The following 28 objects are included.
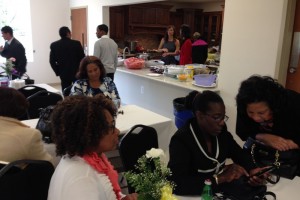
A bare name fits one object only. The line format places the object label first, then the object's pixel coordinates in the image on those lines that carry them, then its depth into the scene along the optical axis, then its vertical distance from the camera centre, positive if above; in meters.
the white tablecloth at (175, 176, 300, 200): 1.42 -0.78
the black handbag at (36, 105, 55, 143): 2.14 -0.69
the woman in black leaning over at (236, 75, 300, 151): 1.46 -0.38
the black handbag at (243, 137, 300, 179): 1.40 -0.59
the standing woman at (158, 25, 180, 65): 5.79 -0.30
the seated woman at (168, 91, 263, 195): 1.42 -0.61
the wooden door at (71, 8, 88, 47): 6.88 +0.12
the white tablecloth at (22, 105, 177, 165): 2.58 -0.80
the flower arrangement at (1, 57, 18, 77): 3.81 -0.51
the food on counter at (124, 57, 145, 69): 5.39 -0.57
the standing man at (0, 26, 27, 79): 4.76 -0.35
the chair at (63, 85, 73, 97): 3.40 -0.71
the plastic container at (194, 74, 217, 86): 3.85 -0.59
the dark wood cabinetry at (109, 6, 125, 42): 7.00 +0.22
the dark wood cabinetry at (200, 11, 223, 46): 8.20 +0.19
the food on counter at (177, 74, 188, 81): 4.22 -0.62
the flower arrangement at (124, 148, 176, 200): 0.98 -0.49
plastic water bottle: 1.25 -0.67
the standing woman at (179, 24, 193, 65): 4.97 -0.24
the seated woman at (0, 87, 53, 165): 1.50 -0.55
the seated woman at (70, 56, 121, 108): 2.85 -0.49
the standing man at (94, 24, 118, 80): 4.75 -0.31
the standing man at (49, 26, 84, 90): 4.55 -0.40
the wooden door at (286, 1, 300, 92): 3.00 -0.43
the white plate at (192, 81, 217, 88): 3.82 -0.67
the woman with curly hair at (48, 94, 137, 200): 0.98 -0.41
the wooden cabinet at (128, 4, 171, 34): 7.47 +0.36
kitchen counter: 4.26 -0.95
